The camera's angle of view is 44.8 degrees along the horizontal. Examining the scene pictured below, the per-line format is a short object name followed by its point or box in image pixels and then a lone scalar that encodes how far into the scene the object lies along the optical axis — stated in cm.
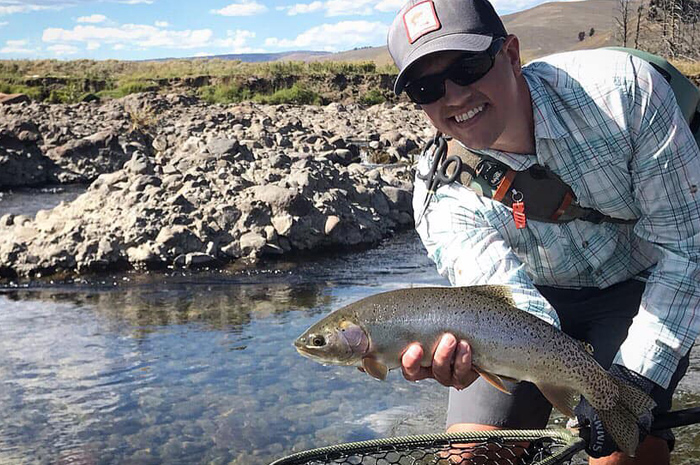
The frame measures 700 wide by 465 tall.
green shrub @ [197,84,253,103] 3766
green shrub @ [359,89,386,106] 3694
